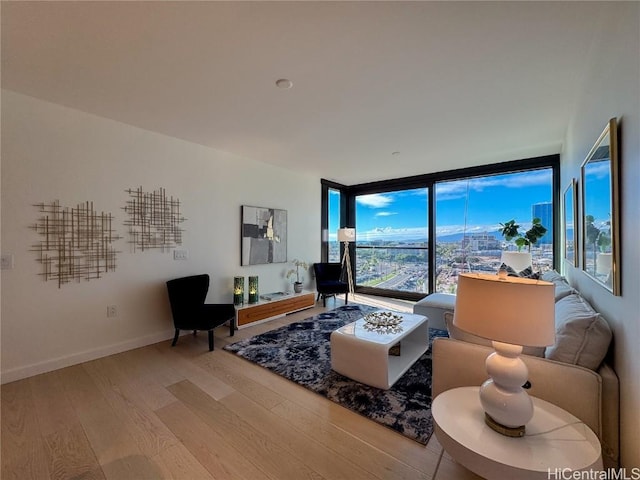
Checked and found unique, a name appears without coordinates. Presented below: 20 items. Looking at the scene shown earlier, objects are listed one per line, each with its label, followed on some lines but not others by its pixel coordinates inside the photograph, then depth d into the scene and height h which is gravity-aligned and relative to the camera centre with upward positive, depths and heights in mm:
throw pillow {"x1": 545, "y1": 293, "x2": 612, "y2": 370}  1333 -509
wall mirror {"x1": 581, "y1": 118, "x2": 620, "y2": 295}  1246 +160
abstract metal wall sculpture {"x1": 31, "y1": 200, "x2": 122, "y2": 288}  2549 +9
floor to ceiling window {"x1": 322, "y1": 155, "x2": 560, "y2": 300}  4336 +413
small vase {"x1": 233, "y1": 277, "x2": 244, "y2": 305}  3916 -712
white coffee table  2222 -1001
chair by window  4957 -758
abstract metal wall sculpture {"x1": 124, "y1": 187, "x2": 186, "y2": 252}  3092 +279
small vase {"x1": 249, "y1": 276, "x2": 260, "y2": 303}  4066 -722
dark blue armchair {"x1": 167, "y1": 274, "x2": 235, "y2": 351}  2986 -818
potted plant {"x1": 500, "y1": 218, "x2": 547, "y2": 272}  3549 +33
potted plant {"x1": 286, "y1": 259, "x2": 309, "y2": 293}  4770 -576
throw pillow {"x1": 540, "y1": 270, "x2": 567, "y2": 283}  3070 -432
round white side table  988 -832
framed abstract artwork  4258 +117
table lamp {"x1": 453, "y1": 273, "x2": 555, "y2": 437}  1079 -363
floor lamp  5543 -72
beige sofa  1254 -681
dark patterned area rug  1896 -1229
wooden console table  3734 -1023
